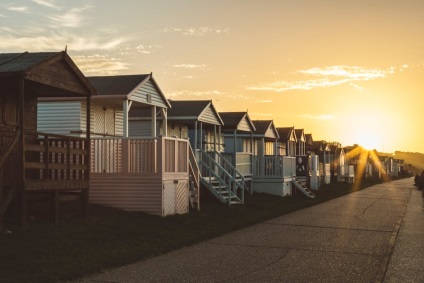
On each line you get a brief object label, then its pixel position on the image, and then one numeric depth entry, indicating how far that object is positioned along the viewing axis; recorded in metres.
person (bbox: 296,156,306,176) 41.59
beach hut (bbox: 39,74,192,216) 18.81
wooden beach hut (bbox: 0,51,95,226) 14.00
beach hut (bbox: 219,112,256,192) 31.18
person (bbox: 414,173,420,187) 58.91
